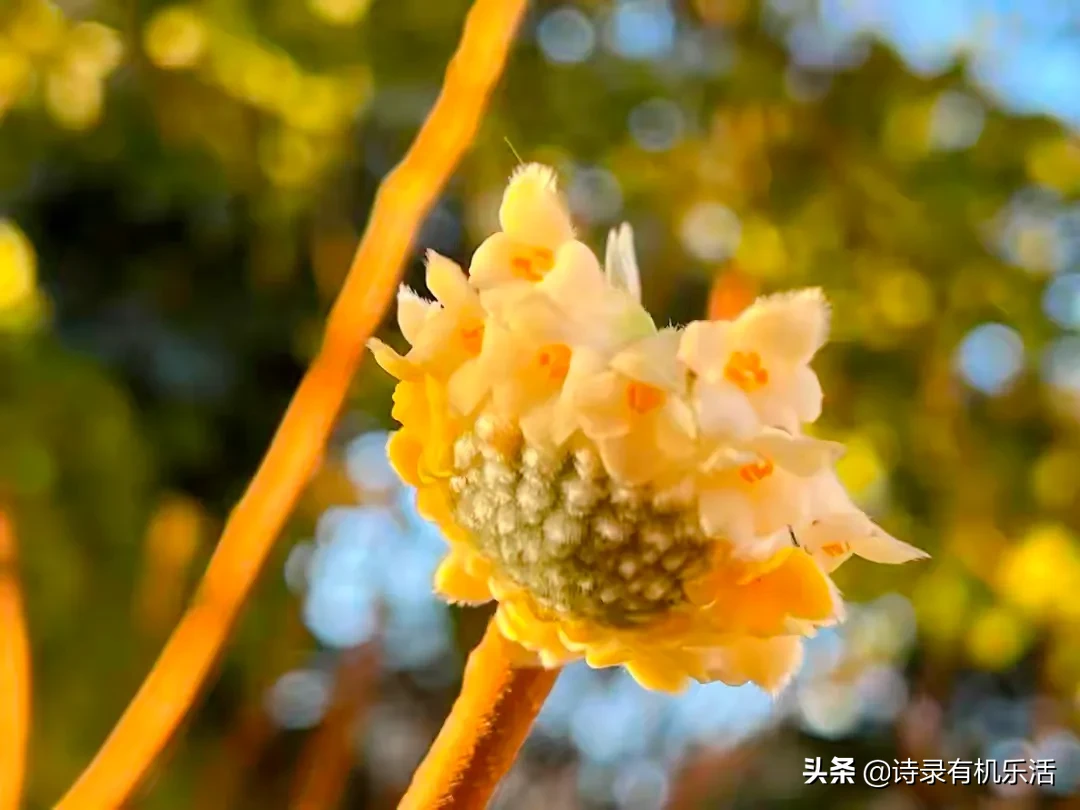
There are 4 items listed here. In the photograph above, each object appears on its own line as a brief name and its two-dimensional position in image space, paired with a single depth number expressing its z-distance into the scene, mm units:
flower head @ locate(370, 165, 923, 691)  115
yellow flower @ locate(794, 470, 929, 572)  120
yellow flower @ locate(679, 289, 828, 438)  119
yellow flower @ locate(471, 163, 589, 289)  128
